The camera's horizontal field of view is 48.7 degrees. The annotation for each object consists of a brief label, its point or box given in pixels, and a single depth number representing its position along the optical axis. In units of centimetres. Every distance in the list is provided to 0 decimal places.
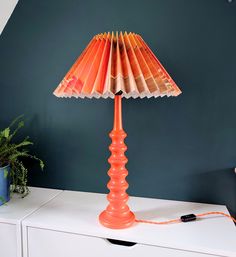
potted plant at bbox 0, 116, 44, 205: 109
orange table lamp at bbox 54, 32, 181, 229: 78
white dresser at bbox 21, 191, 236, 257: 83
